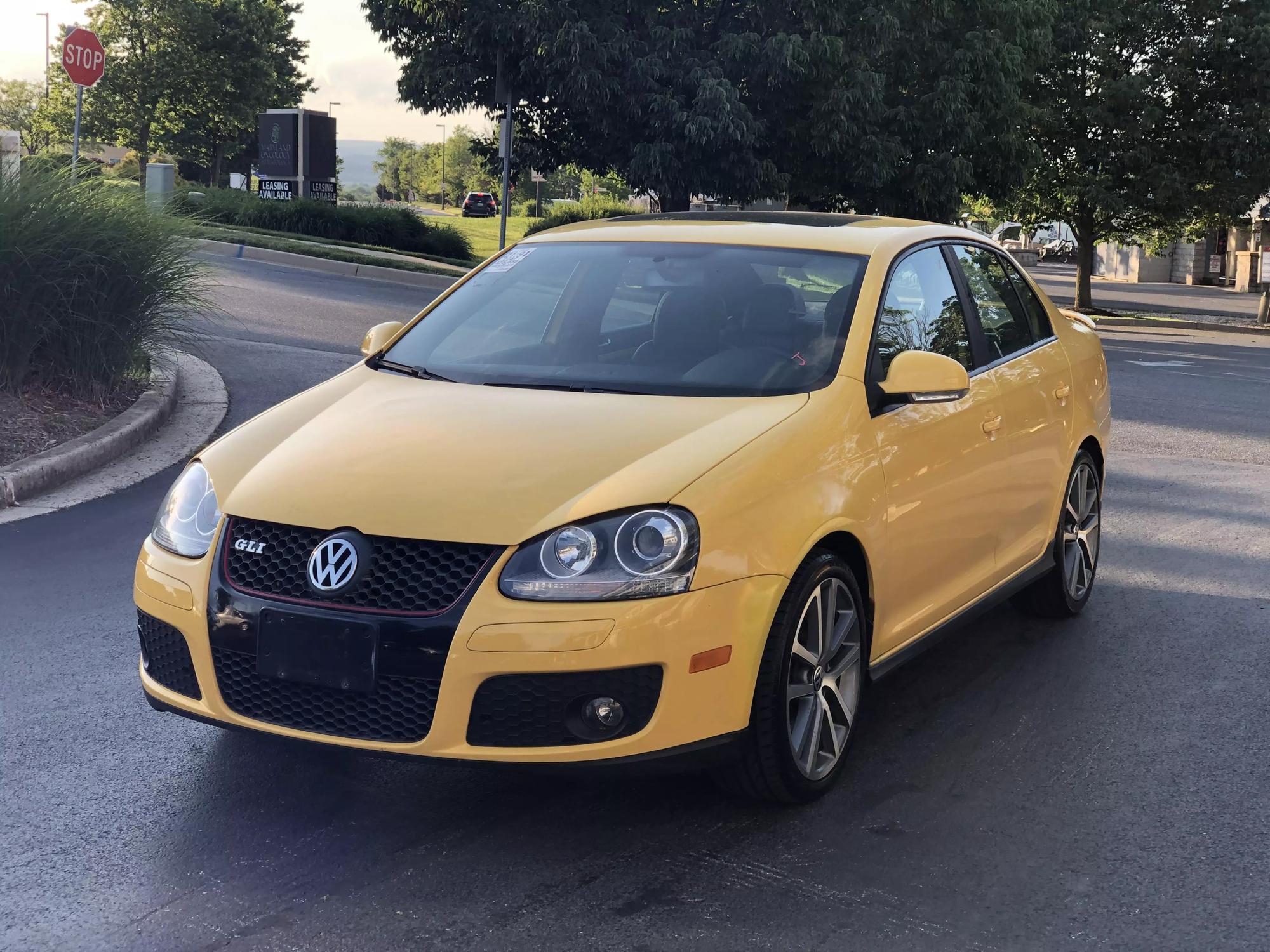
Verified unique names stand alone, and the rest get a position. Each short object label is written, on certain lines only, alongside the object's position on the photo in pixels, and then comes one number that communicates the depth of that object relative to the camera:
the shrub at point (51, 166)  9.30
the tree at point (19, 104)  91.08
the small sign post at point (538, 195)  85.71
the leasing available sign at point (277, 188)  36.19
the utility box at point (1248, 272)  48.81
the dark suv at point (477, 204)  86.39
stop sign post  16.94
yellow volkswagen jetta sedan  3.49
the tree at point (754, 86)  22.53
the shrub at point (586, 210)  46.93
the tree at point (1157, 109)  28.66
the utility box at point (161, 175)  20.70
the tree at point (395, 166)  166.38
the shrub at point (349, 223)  29.28
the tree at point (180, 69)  57.44
